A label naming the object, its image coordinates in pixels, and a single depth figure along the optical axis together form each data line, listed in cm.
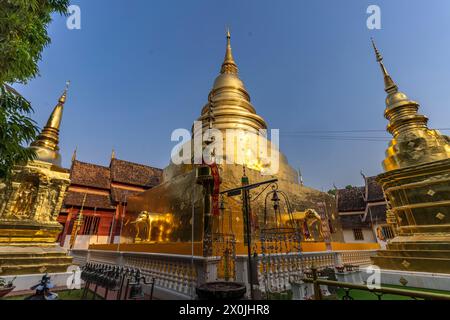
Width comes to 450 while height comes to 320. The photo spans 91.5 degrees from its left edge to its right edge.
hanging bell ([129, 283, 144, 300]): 479
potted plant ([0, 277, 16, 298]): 442
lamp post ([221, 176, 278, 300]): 365
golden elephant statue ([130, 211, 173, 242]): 944
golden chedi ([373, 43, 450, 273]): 593
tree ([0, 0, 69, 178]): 443
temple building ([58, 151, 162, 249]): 1792
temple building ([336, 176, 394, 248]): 1888
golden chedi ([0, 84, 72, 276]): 675
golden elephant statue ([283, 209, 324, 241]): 997
